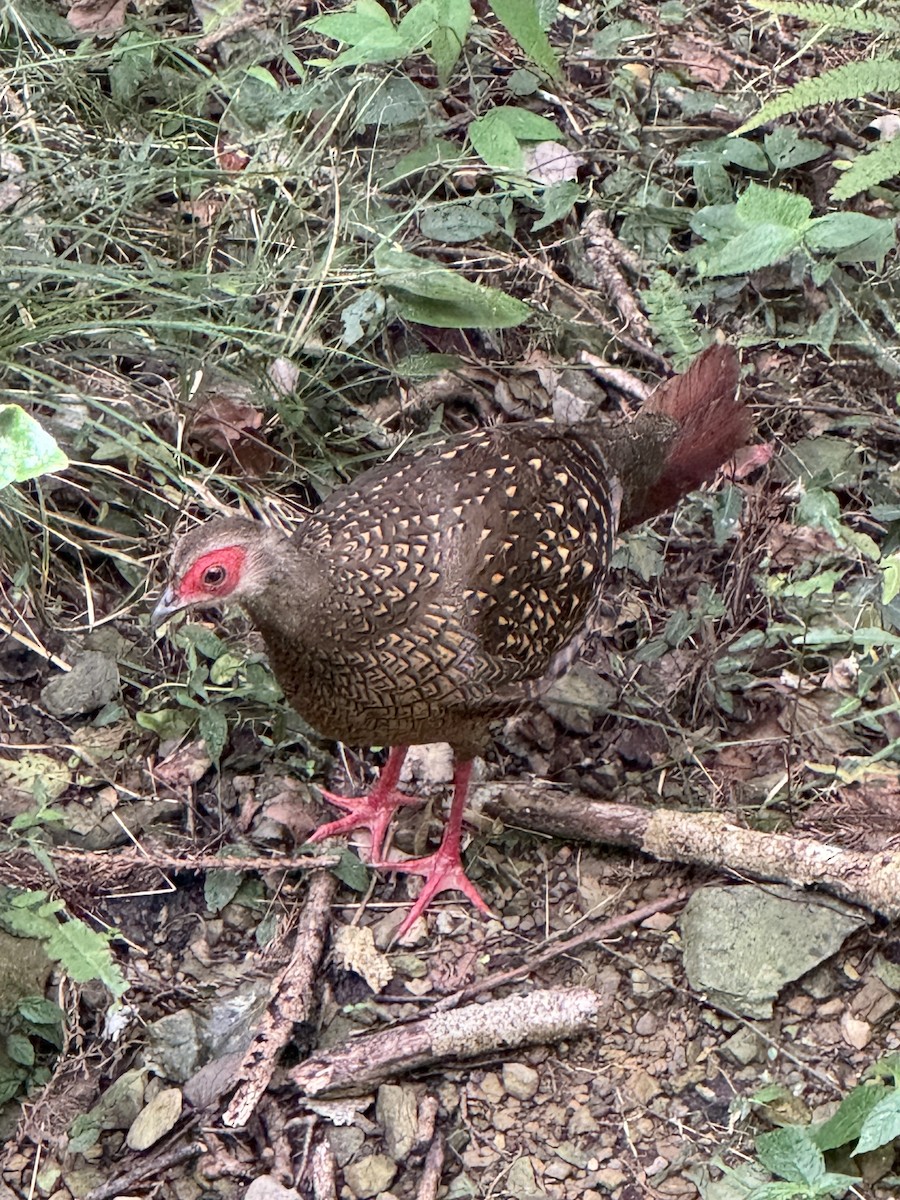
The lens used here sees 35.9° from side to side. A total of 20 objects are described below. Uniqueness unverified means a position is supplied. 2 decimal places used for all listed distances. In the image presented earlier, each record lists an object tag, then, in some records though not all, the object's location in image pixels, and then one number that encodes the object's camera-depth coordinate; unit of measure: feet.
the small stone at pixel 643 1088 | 9.32
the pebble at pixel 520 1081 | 9.45
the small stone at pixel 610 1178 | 8.86
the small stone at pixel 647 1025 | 9.74
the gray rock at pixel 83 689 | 12.03
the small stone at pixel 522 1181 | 8.89
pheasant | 9.83
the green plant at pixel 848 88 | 10.85
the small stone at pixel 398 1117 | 9.14
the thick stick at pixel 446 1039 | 9.39
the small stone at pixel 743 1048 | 9.39
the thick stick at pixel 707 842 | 9.80
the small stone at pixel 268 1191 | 8.87
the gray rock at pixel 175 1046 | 9.61
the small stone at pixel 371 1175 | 8.98
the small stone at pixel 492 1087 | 9.45
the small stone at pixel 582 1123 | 9.23
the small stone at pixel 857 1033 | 9.38
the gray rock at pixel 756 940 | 9.68
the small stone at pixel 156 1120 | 9.23
